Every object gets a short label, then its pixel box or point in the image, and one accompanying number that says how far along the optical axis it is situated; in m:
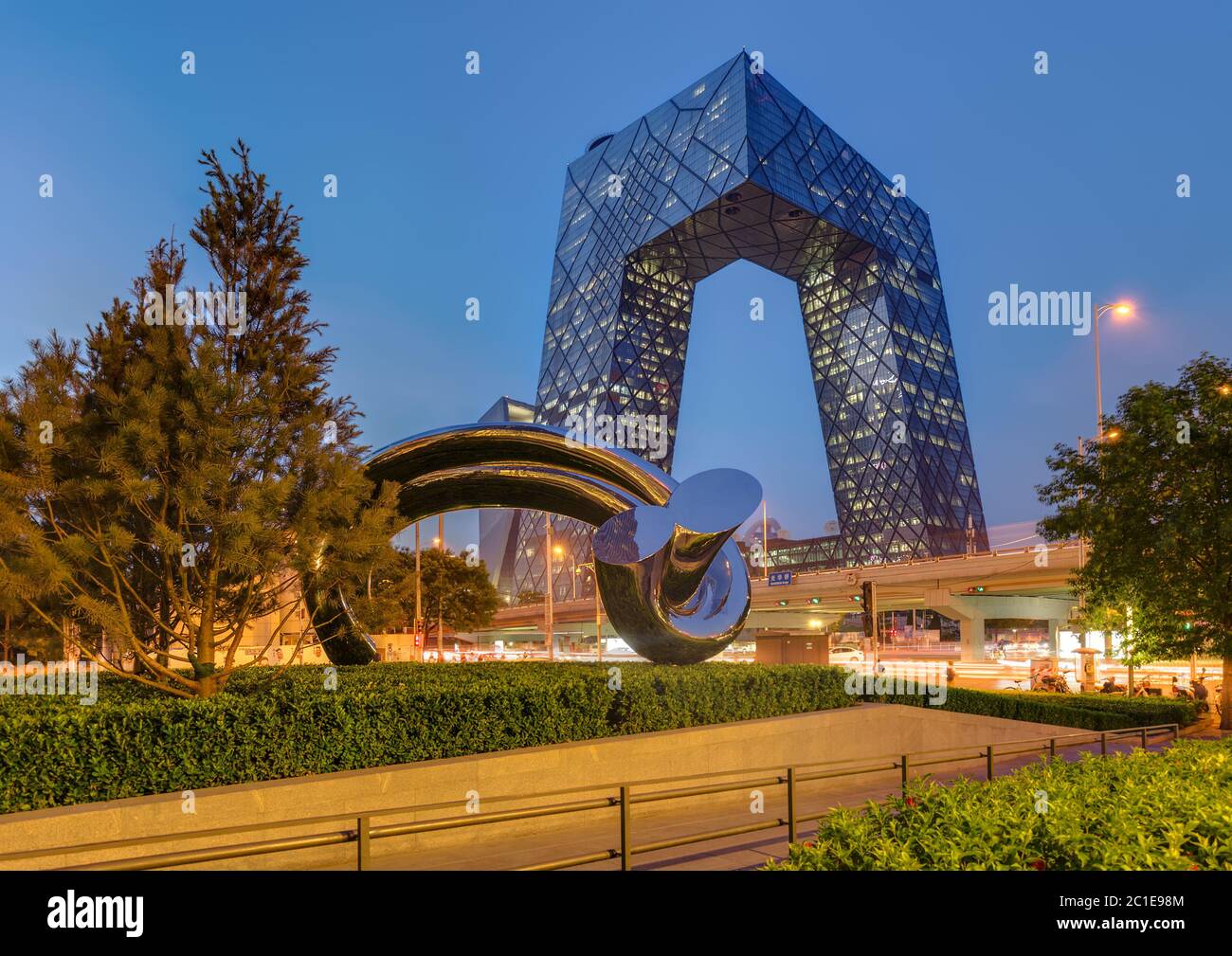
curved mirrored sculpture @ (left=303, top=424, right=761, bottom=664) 12.73
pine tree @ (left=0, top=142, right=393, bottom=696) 8.83
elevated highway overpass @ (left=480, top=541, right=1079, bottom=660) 45.09
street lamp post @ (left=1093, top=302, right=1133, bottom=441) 24.90
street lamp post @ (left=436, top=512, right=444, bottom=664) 42.23
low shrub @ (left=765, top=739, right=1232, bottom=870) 4.74
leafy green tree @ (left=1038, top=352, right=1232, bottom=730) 18.48
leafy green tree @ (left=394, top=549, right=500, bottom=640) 46.88
